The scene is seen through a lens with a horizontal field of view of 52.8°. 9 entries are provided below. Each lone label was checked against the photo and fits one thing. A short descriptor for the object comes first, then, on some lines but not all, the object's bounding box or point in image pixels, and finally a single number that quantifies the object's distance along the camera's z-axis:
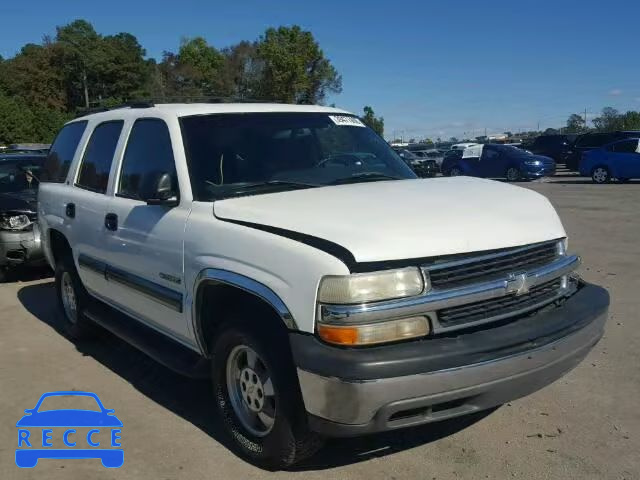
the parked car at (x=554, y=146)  29.94
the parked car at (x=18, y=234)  8.17
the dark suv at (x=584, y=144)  25.86
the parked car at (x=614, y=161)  21.56
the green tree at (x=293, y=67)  60.38
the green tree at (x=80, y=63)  70.50
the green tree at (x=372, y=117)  78.59
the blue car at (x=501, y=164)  24.08
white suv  2.90
